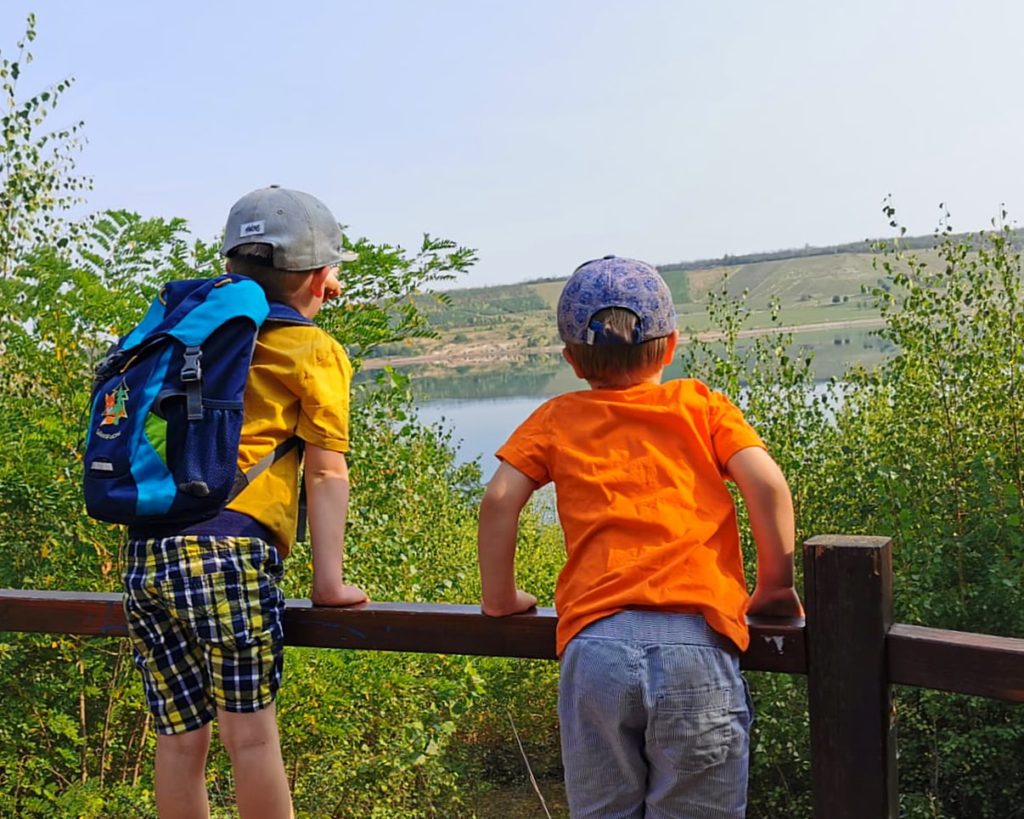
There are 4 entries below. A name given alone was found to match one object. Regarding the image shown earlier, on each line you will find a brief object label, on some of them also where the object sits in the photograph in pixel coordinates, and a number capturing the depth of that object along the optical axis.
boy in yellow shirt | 2.14
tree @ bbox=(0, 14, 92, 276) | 6.03
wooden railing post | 1.82
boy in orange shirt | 1.88
